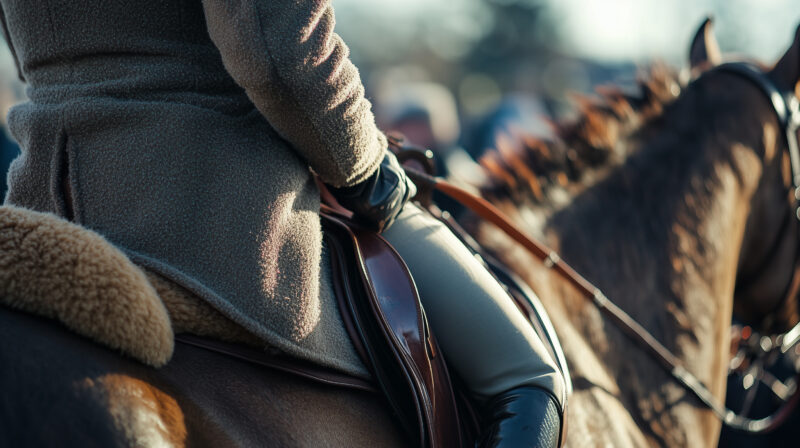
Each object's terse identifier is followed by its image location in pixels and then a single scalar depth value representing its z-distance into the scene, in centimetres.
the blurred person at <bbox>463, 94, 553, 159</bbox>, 835
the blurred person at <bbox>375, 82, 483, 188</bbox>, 671
